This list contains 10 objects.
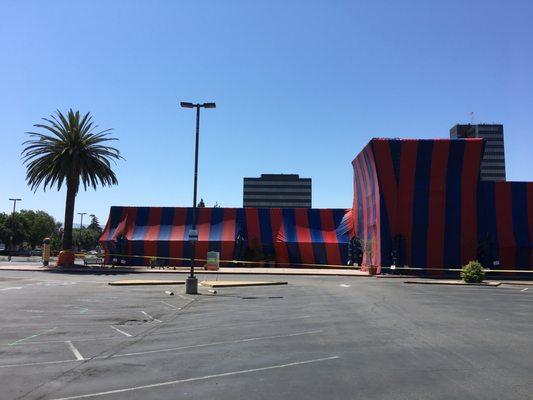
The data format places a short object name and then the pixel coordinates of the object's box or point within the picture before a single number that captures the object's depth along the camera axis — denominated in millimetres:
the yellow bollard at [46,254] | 46281
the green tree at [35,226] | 111219
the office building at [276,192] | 131250
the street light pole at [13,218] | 86275
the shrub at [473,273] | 31469
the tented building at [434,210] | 38906
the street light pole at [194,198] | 23234
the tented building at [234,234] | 47594
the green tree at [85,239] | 133000
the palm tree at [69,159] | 44625
